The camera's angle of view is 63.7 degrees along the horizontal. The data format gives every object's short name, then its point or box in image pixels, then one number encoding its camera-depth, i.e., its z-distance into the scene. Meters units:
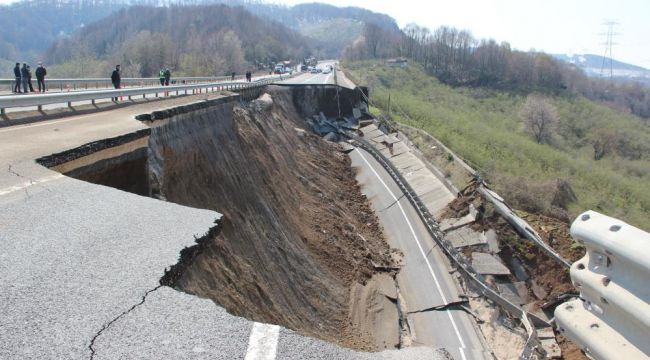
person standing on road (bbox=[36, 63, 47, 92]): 22.31
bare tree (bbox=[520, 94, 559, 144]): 68.19
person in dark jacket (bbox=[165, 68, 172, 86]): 30.59
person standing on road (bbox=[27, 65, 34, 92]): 21.11
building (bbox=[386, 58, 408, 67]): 122.20
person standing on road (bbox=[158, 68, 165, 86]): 30.48
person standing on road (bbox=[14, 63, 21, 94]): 20.72
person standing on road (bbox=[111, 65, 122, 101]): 23.86
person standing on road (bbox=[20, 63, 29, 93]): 20.90
